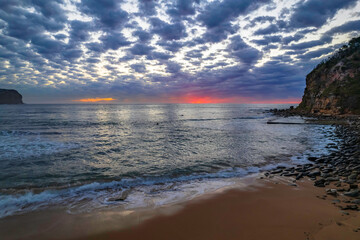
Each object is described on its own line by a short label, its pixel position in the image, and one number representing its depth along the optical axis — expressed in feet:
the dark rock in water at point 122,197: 22.68
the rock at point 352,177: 25.99
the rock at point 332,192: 22.00
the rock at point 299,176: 29.05
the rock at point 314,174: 29.63
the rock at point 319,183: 25.38
